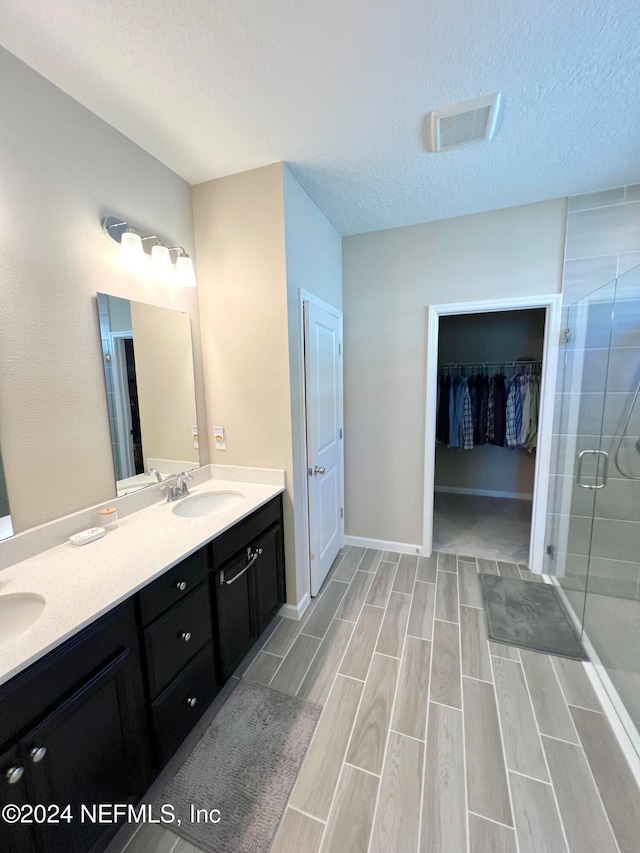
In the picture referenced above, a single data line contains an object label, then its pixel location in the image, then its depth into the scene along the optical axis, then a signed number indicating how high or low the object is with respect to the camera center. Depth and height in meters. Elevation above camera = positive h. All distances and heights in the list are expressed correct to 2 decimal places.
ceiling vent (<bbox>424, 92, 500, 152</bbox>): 1.45 +1.20
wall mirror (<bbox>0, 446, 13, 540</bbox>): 1.21 -0.47
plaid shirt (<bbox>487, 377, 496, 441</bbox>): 3.56 -0.39
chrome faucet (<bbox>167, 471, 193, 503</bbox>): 1.86 -0.60
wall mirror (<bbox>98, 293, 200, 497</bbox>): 1.61 -0.03
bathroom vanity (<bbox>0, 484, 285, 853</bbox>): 0.82 -0.95
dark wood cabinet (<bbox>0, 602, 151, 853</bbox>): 0.80 -0.97
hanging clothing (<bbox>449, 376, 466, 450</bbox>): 3.68 -0.38
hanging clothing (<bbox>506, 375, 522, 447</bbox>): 3.42 -0.35
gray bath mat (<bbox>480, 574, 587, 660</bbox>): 1.91 -1.51
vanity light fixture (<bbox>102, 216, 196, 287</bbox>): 1.59 +0.69
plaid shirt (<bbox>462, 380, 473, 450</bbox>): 3.64 -0.46
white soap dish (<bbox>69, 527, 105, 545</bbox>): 1.38 -0.63
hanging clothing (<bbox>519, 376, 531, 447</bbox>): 3.37 -0.28
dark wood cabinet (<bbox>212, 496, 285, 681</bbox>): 1.55 -1.03
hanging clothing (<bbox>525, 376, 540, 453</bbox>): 3.36 -0.27
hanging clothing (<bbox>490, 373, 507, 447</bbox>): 3.54 -0.34
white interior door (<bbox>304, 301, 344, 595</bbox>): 2.18 -0.38
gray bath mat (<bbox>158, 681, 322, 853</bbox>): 1.15 -1.54
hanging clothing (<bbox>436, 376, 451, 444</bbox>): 3.76 -0.34
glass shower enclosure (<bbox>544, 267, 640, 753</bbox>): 1.83 -0.58
